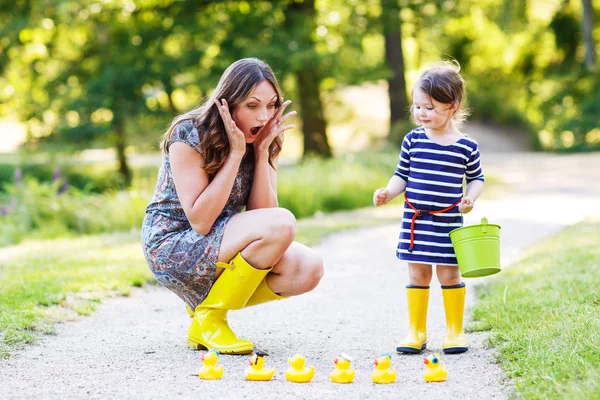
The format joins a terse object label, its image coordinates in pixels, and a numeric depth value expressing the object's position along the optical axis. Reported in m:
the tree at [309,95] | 14.87
